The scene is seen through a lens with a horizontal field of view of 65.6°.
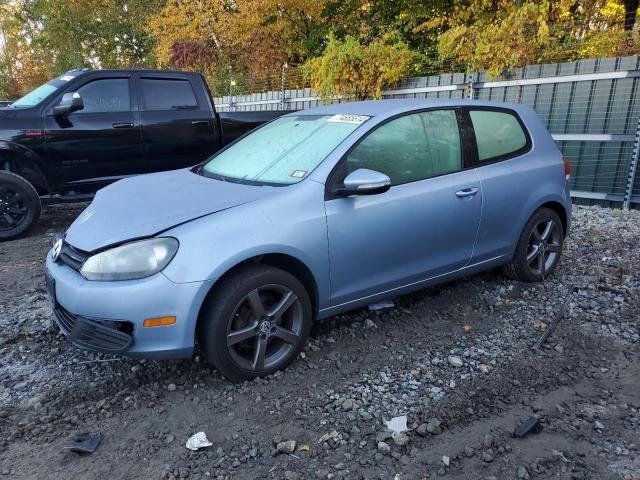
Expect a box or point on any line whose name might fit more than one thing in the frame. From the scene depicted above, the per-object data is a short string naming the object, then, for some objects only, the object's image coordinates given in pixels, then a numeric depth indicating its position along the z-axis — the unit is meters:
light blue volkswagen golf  2.64
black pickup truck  5.77
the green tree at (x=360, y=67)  9.58
